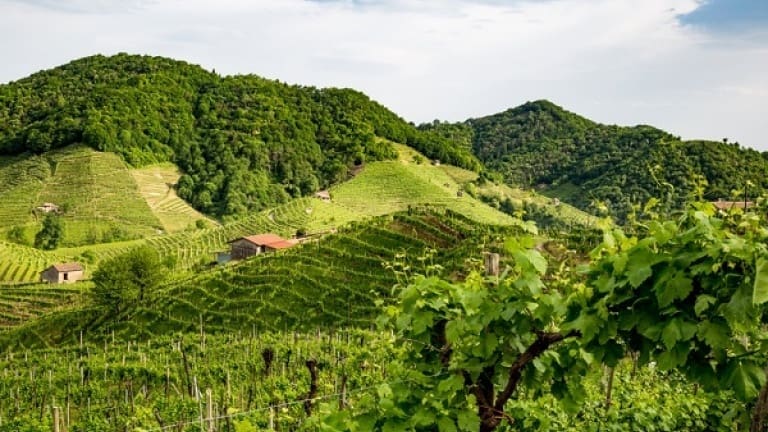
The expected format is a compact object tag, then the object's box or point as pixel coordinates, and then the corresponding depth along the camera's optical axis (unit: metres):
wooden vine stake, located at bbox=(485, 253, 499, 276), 4.75
